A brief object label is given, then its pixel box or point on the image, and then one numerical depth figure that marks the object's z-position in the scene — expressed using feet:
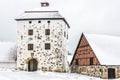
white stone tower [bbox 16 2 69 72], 114.04
